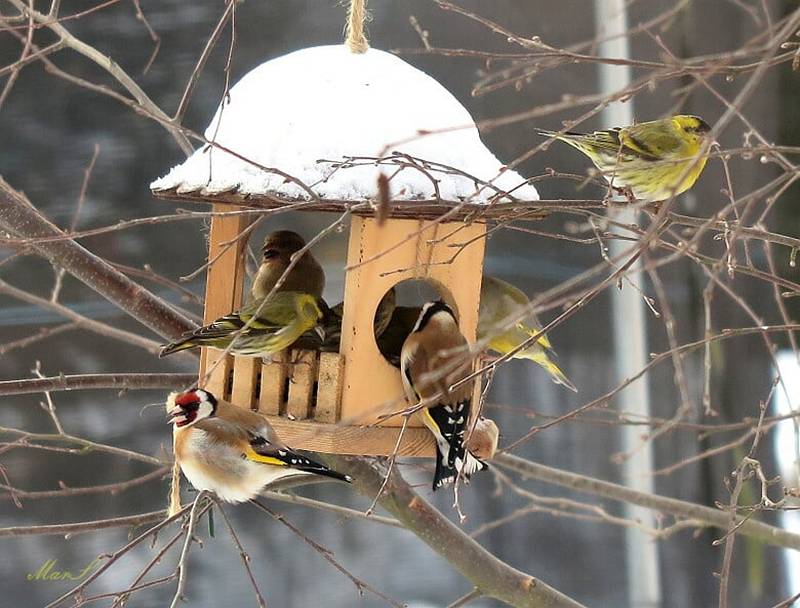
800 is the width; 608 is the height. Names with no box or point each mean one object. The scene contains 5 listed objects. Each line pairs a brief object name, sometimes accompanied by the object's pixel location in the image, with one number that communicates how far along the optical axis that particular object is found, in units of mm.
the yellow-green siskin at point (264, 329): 5437
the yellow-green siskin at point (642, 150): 6520
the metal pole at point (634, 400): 10734
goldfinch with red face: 5855
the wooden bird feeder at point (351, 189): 4996
